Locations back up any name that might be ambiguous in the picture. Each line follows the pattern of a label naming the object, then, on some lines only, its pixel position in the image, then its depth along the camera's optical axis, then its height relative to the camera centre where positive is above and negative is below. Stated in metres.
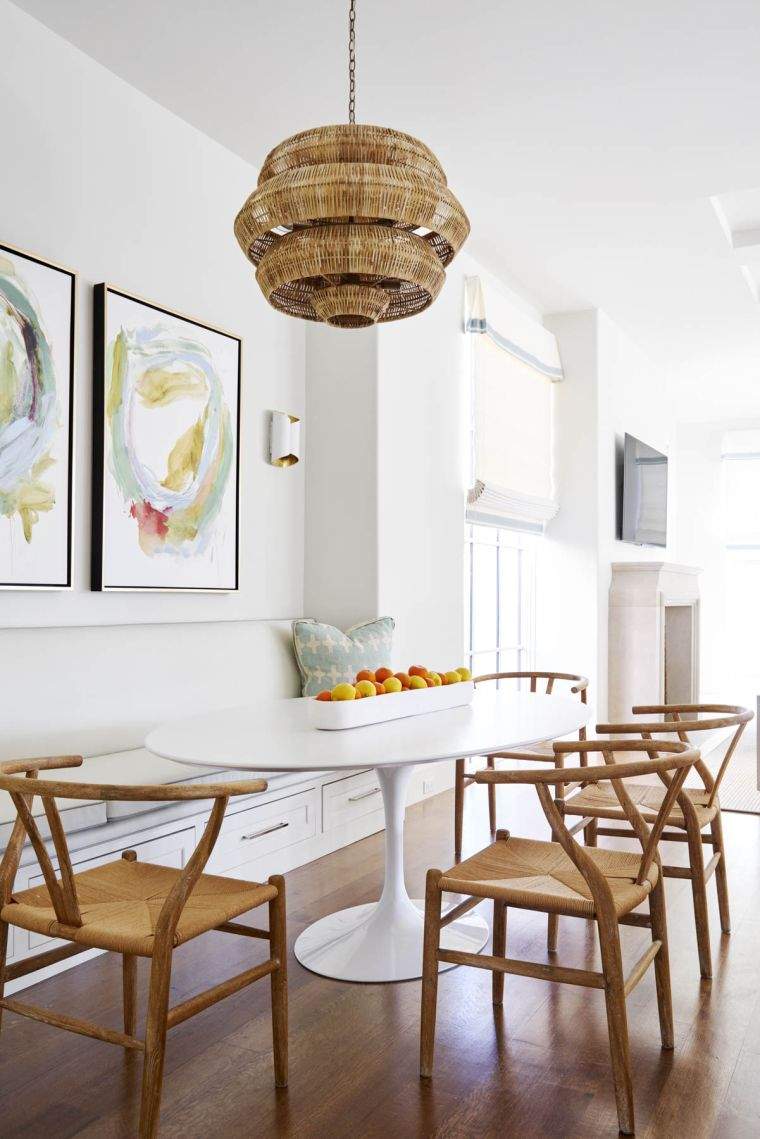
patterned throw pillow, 4.00 -0.23
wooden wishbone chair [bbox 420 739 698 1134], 1.84 -0.61
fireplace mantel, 6.46 -0.22
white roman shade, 5.47 +1.16
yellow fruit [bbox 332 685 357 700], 2.45 -0.25
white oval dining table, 2.09 -0.34
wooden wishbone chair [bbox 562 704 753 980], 2.47 -0.61
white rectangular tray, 2.42 -0.30
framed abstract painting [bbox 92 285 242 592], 3.30 +0.56
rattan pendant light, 2.12 +0.90
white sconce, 4.22 +0.71
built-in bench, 2.75 -0.46
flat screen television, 7.03 +0.82
